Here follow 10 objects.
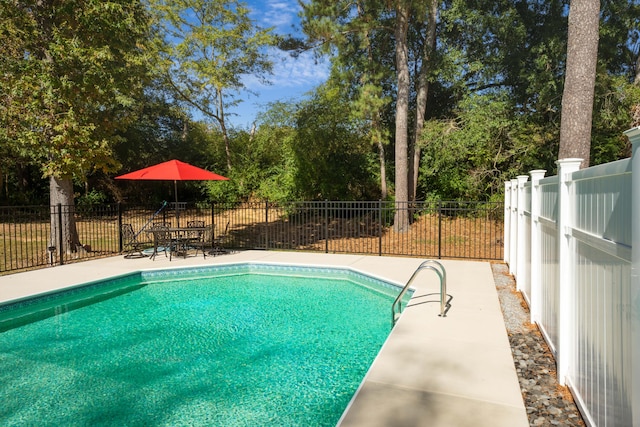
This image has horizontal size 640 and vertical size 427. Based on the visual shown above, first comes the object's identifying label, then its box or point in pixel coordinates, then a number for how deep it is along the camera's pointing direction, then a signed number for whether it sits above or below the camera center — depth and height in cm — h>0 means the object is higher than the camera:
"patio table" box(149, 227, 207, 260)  1018 -90
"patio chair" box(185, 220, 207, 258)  1050 -91
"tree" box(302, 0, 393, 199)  1289 +557
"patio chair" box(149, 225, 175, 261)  1015 -86
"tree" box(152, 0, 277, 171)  2017 +828
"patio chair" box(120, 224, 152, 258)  1048 -105
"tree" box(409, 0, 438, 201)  1492 +444
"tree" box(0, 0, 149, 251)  857 +297
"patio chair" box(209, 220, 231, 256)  1112 -128
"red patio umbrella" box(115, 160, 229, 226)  1006 +85
